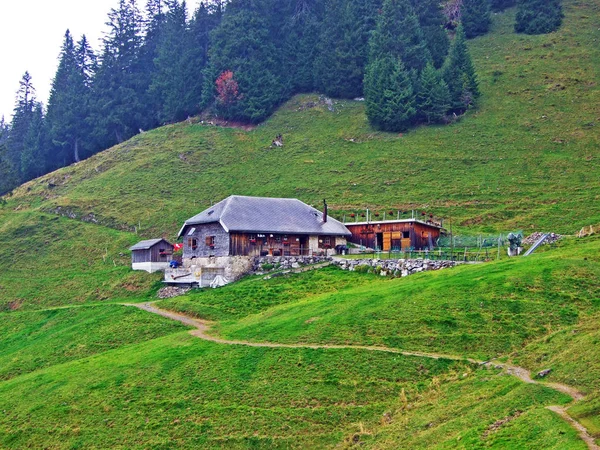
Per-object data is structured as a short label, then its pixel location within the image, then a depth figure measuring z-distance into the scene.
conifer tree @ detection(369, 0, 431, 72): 108.38
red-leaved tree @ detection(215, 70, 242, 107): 111.94
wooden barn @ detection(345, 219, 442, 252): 64.62
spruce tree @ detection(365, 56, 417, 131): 101.62
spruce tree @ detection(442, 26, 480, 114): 104.19
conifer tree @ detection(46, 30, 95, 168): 117.56
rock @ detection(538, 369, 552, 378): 33.68
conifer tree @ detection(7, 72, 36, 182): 125.25
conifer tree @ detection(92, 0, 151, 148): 118.31
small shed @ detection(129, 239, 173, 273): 67.12
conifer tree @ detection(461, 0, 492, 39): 126.94
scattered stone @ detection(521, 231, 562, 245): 57.97
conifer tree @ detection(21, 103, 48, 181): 118.06
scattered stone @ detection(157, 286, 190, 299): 60.87
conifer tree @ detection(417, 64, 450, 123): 101.81
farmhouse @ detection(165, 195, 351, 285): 62.19
